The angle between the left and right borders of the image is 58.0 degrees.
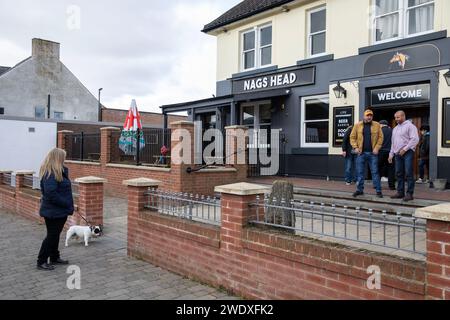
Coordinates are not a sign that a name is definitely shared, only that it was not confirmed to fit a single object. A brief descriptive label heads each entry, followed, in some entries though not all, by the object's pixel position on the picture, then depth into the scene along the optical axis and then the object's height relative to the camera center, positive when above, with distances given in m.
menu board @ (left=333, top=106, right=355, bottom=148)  11.38 +0.96
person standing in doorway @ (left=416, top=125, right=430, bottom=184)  9.91 +0.09
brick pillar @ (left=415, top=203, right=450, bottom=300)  3.04 -0.72
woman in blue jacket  5.71 -0.68
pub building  9.80 +2.43
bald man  7.01 +0.08
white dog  6.98 -1.40
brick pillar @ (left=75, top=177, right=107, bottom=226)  7.63 -0.89
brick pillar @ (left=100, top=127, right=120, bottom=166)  13.73 +0.18
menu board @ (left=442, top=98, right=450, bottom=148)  9.36 +0.72
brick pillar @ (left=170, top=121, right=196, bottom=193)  10.14 -0.13
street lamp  37.00 +3.50
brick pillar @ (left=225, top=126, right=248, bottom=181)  11.32 +0.13
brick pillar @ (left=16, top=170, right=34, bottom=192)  10.45 -0.69
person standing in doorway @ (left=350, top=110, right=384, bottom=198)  7.51 +0.21
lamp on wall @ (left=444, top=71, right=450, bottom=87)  9.20 +1.82
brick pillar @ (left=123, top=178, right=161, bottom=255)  6.34 -0.78
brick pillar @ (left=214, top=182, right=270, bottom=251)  4.67 -0.66
